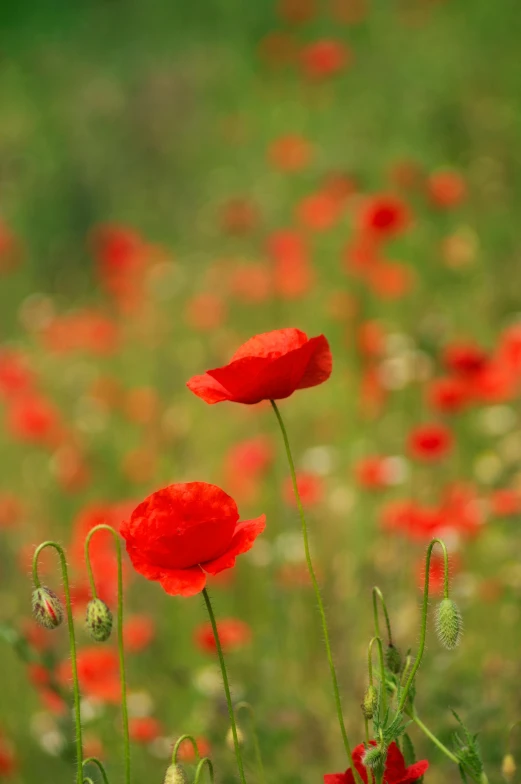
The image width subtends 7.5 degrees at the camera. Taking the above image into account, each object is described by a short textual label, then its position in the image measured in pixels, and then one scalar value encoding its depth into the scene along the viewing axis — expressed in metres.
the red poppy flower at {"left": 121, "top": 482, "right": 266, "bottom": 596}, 1.70
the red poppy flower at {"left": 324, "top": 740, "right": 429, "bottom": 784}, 1.69
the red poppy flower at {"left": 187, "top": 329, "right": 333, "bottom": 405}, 1.72
